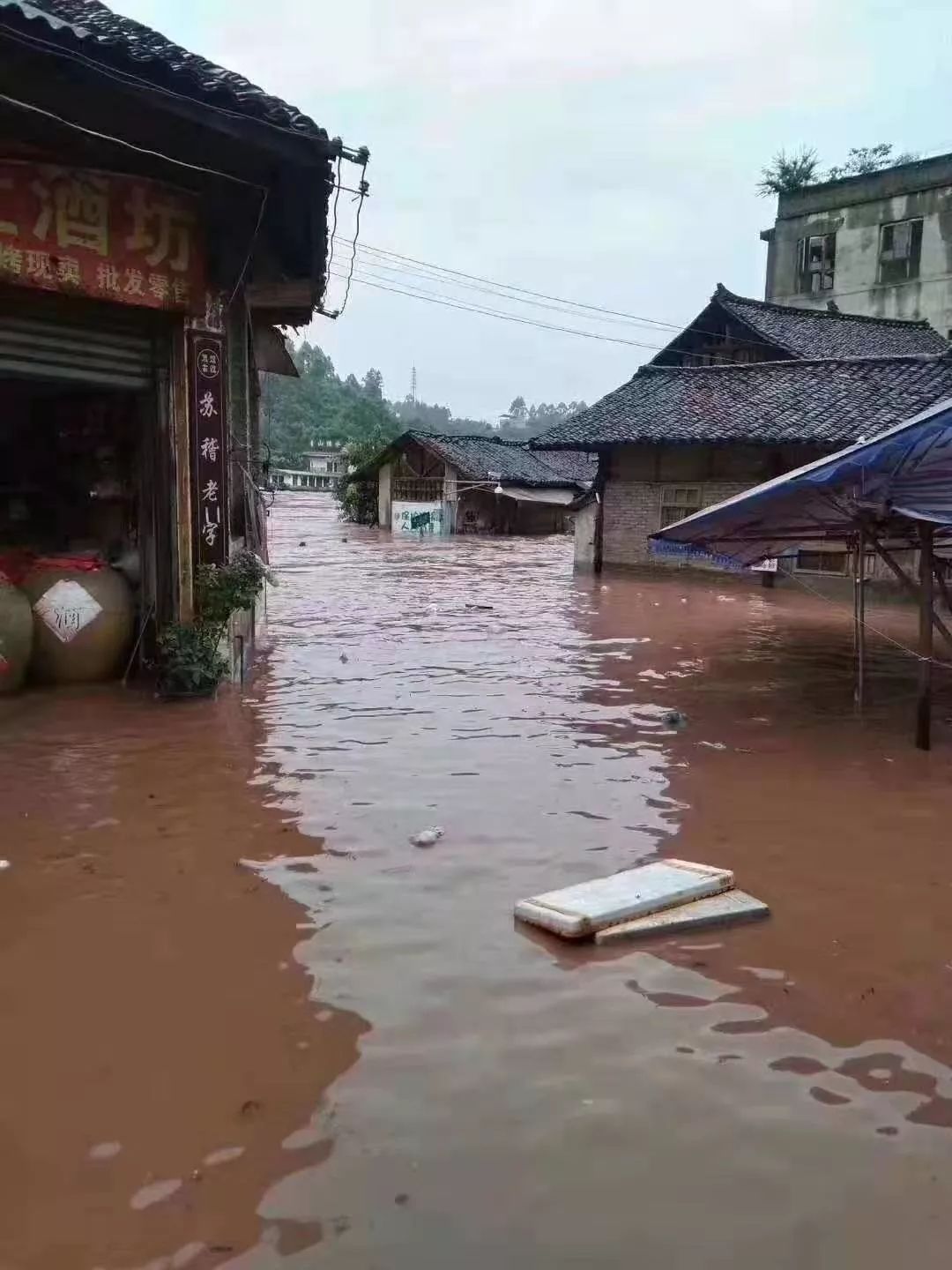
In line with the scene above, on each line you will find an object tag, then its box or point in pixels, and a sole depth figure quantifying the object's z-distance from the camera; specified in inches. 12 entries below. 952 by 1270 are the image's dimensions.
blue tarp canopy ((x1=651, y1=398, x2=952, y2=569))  270.8
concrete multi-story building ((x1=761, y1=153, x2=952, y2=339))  1256.8
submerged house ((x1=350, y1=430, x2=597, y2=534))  1482.5
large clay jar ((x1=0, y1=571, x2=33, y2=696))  299.6
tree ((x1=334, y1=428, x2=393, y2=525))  1674.5
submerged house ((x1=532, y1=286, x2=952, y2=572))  760.3
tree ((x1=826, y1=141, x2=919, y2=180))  1450.5
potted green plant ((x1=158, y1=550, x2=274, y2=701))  312.5
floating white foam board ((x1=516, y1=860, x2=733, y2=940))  159.6
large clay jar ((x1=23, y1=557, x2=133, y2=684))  312.8
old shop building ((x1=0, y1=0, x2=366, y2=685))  255.8
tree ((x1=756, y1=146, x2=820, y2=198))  1444.4
